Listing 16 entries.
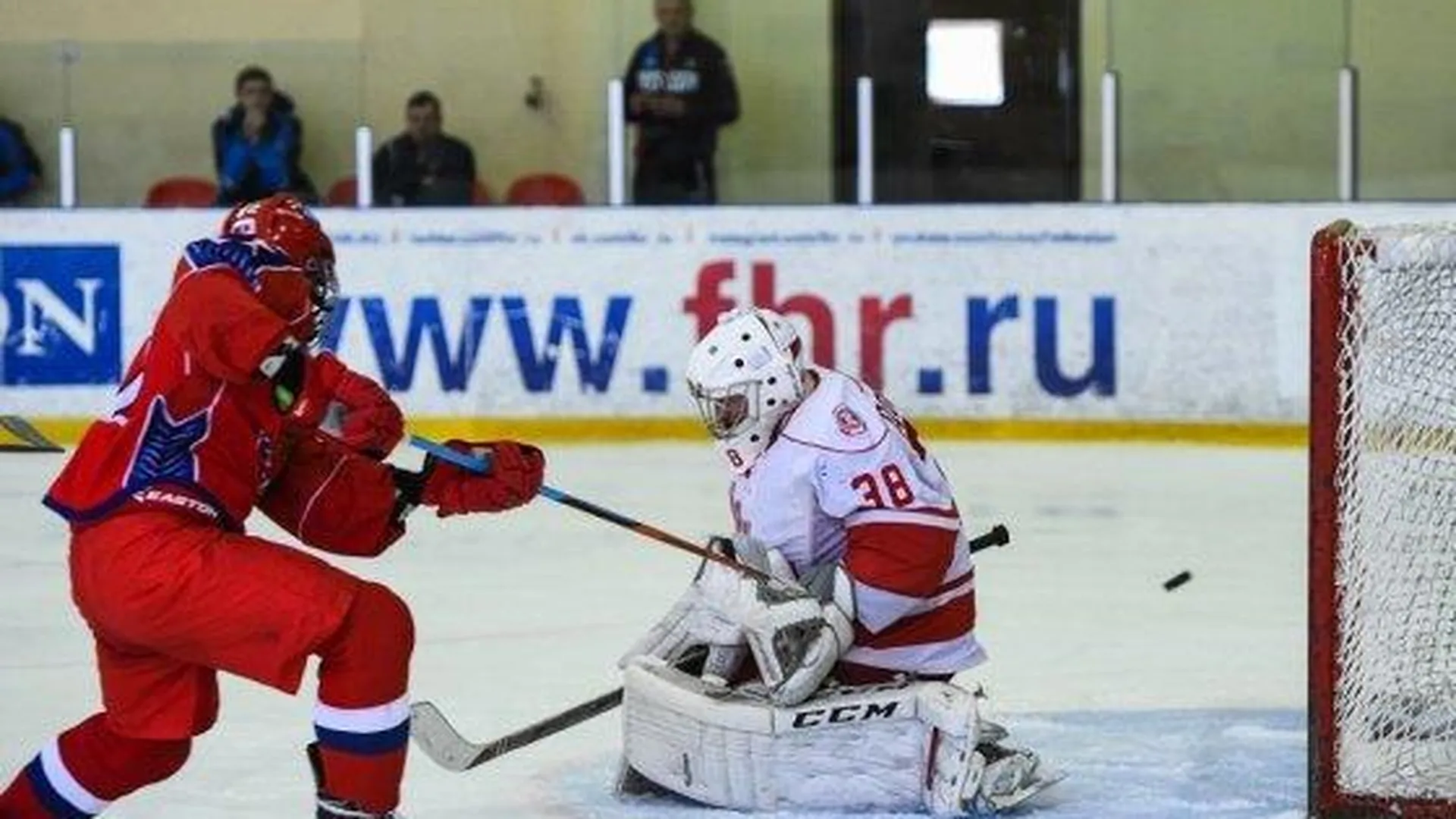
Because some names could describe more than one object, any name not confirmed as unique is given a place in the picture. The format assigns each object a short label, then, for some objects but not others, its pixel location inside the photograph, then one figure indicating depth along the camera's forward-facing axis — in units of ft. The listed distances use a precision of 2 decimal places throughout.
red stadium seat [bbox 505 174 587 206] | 63.10
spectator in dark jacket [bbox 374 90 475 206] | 63.41
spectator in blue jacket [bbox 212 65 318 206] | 64.90
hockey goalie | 26.14
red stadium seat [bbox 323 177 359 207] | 63.93
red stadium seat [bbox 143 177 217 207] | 65.15
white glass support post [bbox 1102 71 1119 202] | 61.98
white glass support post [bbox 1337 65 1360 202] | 61.67
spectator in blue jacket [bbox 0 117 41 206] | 63.93
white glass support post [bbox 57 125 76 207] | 63.98
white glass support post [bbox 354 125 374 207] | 63.72
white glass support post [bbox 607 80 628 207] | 63.46
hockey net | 25.52
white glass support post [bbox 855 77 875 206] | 62.90
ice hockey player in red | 22.38
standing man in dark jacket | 63.93
